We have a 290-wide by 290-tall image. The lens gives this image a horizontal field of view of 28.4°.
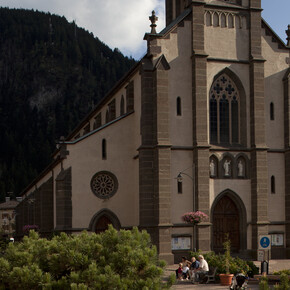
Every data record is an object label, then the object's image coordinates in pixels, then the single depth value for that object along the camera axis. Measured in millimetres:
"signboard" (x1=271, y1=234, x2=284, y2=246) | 39906
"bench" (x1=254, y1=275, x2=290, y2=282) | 24047
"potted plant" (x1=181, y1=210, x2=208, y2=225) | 34500
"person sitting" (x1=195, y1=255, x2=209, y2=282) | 27456
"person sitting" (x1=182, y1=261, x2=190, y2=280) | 29500
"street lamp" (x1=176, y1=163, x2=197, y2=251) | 37250
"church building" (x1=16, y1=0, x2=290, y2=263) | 37562
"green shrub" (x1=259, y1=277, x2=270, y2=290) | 11180
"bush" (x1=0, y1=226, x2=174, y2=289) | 11859
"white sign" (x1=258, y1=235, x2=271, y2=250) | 25469
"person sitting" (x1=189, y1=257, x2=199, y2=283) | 27984
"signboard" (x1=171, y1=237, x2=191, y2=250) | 37219
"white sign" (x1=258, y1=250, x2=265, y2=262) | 27891
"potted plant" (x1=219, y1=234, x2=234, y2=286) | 26062
